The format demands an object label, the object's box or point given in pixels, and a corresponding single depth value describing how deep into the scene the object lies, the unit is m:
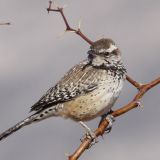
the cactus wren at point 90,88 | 7.99
